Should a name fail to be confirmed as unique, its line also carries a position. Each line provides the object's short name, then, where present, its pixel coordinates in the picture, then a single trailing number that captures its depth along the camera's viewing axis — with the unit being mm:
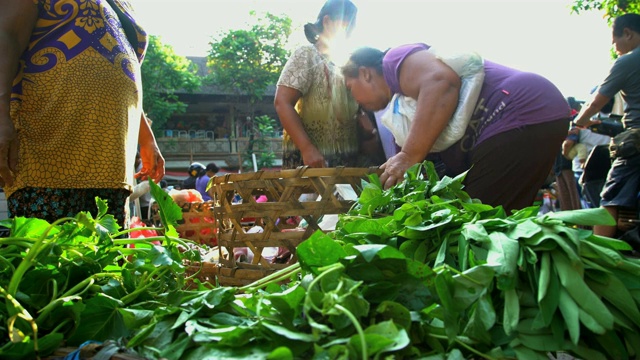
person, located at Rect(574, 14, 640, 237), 2977
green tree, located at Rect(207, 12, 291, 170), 20875
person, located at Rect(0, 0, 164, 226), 1600
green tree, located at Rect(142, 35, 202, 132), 19812
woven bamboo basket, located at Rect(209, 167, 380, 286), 1508
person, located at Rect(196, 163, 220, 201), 7083
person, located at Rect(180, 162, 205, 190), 8070
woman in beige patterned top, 2443
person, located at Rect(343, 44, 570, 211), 1775
